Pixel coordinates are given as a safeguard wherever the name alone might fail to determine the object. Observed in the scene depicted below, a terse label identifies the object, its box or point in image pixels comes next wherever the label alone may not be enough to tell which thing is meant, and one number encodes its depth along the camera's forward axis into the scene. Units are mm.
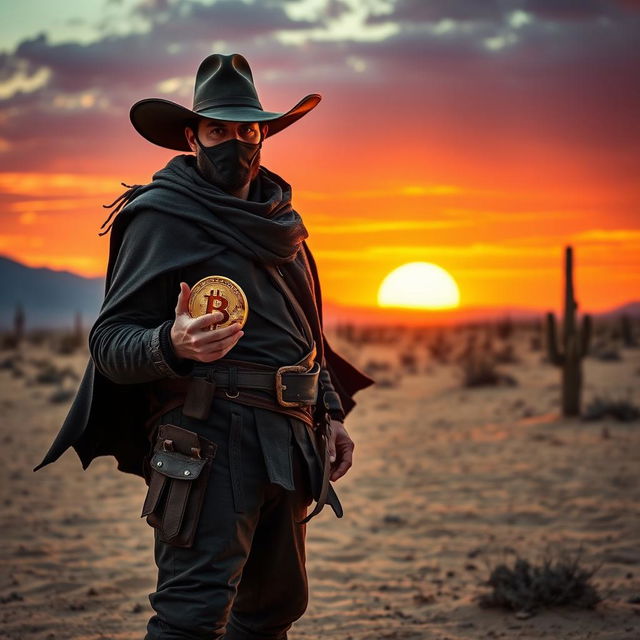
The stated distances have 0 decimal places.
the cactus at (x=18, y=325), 36588
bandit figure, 2883
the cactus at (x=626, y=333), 30703
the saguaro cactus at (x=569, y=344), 12961
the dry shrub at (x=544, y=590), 5258
